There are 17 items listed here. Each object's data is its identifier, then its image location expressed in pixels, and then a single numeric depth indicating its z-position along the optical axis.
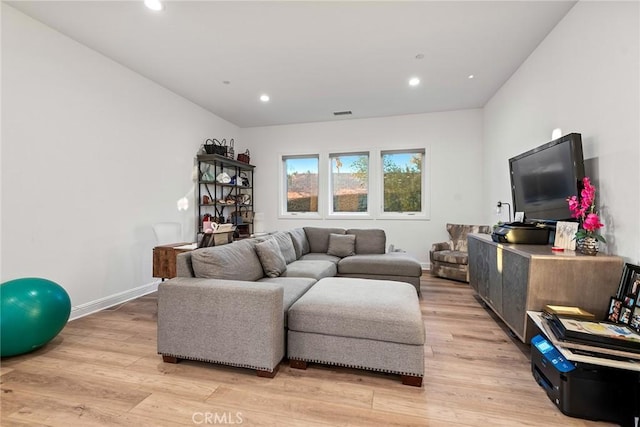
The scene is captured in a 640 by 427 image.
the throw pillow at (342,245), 3.95
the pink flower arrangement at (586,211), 1.89
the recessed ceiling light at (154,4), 2.19
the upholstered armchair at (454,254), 3.98
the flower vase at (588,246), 1.91
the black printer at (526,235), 2.46
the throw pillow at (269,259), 2.69
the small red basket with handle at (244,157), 5.33
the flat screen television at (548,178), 2.09
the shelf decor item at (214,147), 4.51
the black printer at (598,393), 1.41
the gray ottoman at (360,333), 1.69
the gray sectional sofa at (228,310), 1.74
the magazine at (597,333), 1.40
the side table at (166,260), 2.84
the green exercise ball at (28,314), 1.89
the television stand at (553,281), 1.82
